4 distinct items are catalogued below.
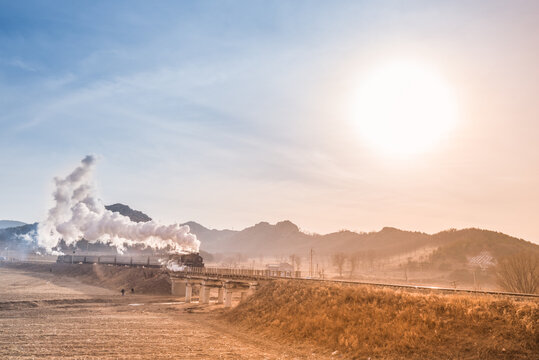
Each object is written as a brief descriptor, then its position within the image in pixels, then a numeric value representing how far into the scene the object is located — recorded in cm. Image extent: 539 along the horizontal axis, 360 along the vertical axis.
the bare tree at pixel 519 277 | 6512
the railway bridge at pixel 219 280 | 5562
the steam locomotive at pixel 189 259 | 9431
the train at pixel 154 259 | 9519
